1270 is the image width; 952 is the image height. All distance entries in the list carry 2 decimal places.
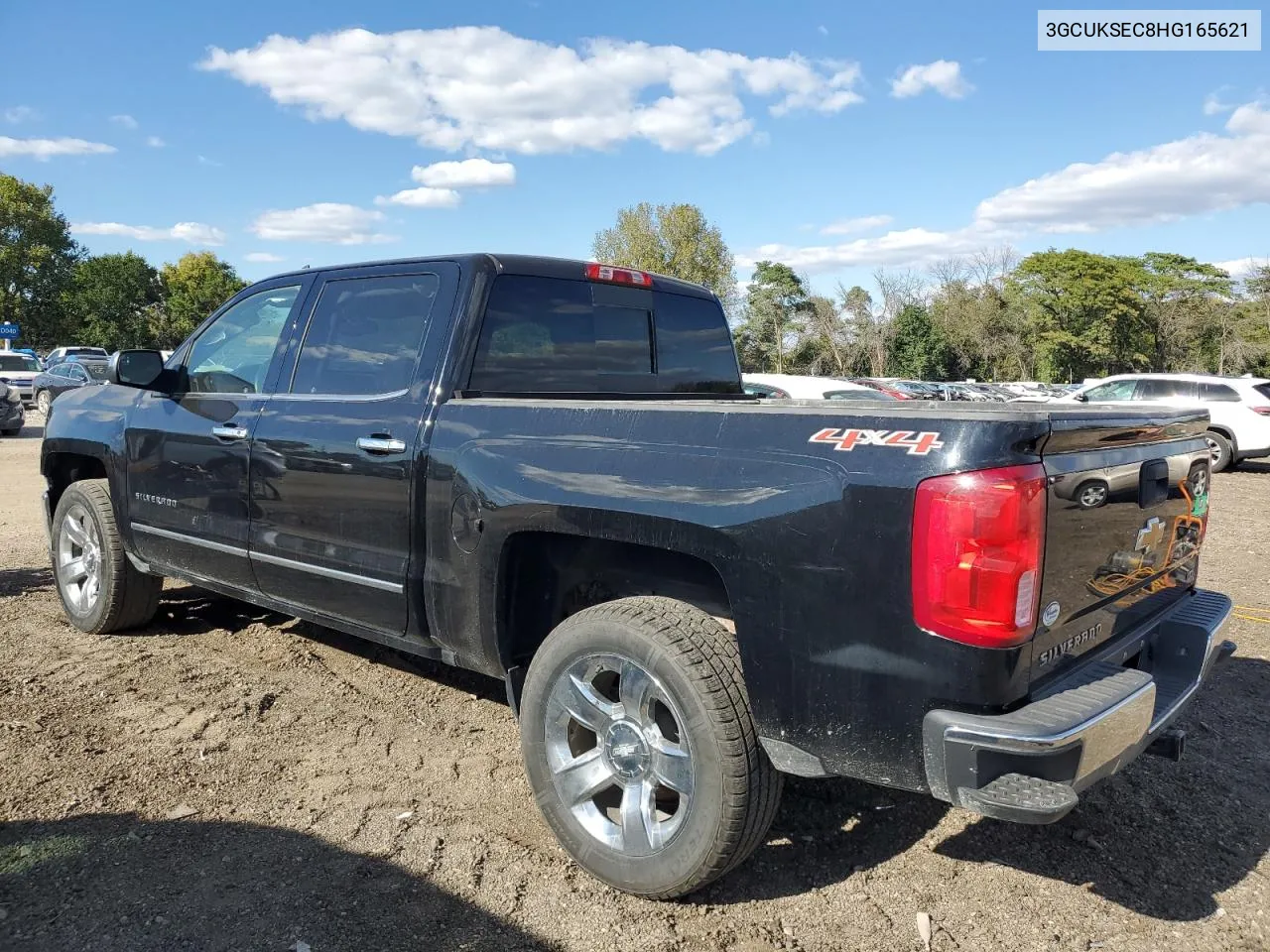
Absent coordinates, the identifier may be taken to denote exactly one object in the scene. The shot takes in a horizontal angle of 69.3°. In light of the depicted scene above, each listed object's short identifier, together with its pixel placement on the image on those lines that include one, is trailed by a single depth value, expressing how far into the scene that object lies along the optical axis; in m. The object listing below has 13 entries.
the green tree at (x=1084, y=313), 58.31
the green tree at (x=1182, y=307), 58.87
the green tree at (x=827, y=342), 62.09
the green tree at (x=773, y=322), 63.62
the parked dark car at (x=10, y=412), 18.27
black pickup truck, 2.14
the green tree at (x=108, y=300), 63.47
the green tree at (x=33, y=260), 57.19
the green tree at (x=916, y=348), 59.72
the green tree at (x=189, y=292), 71.56
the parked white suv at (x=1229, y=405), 14.90
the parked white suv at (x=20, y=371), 25.25
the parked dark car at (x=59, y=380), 23.00
